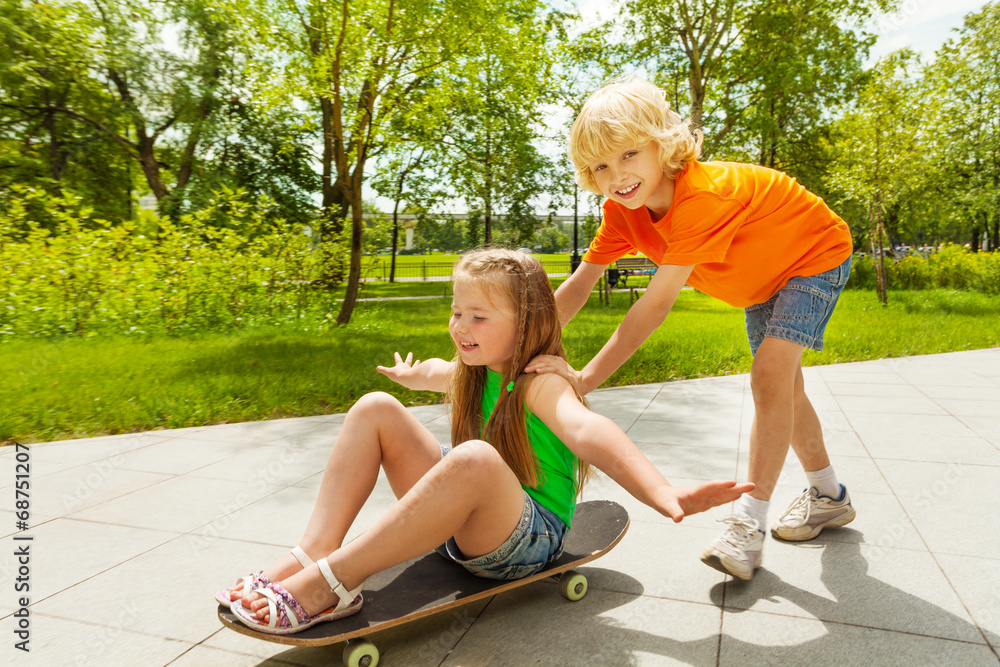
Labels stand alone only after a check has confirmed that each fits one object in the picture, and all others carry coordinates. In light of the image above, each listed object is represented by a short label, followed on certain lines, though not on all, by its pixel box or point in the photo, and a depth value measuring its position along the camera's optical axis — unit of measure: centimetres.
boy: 207
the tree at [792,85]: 1628
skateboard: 168
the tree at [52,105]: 1463
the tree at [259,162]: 1745
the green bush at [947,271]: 1488
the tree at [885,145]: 1262
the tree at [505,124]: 940
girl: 168
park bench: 1291
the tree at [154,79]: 1585
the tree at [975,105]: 1978
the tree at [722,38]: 1631
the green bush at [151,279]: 824
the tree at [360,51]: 826
